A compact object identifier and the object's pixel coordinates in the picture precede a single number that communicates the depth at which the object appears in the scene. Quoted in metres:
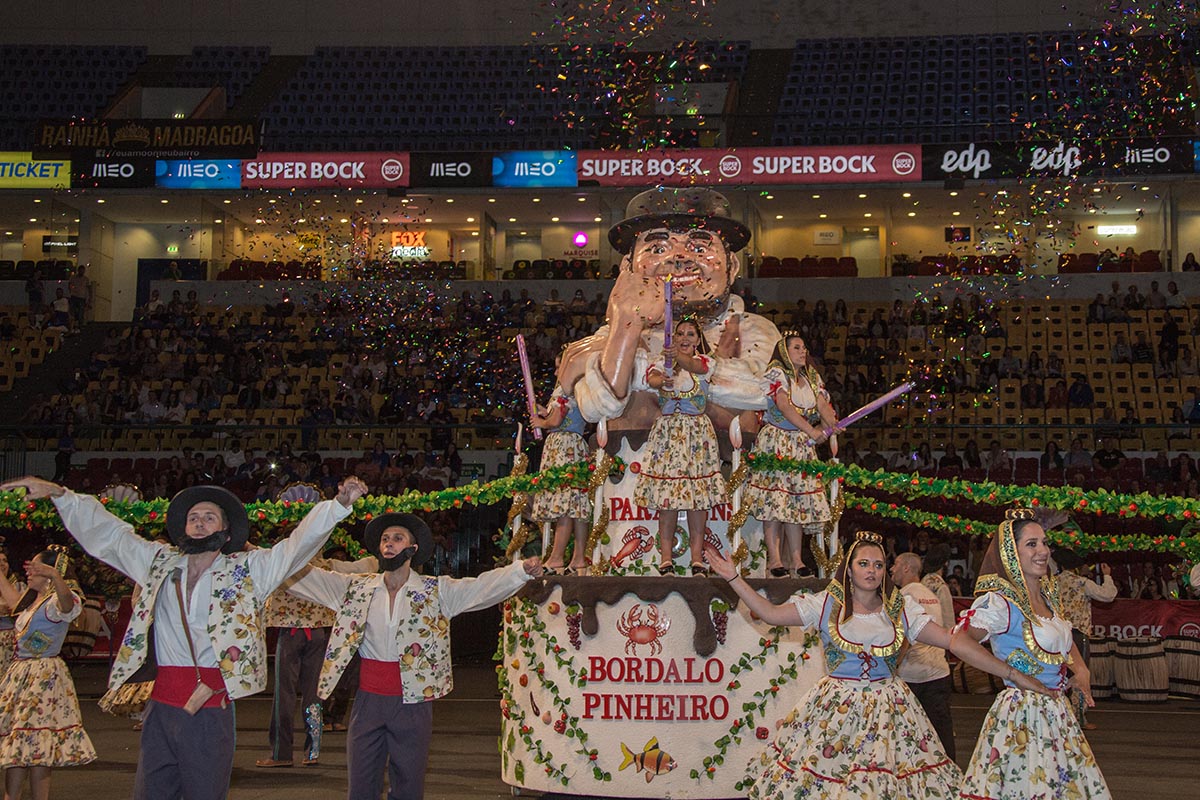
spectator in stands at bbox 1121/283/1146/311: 23.22
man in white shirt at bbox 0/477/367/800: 5.46
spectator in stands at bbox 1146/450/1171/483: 17.64
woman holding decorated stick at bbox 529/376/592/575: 8.78
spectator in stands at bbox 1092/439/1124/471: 18.02
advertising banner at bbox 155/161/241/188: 25.98
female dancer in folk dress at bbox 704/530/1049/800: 5.84
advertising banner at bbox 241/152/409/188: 25.73
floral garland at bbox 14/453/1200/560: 7.18
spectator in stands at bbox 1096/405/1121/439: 18.47
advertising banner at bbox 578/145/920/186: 24.30
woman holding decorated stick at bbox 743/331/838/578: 8.47
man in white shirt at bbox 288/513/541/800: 6.54
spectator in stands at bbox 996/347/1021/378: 21.19
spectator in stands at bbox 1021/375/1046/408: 20.47
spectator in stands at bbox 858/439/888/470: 17.67
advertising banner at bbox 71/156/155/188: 26.27
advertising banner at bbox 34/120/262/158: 26.12
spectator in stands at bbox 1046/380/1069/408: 20.36
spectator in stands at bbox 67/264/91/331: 26.88
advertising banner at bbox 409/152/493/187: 25.83
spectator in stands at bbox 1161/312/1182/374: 21.58
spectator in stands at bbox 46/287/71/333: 26.20
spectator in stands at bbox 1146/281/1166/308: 23.39
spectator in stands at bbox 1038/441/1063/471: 18.23
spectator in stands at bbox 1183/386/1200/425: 19.50
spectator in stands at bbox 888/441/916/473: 18.03
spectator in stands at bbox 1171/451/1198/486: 17.52
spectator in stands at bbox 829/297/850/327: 23.78
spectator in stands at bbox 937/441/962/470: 18.16
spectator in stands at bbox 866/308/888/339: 22.83
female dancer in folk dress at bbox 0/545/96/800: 7.85
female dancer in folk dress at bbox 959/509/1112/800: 5.44
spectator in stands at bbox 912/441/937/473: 18.19
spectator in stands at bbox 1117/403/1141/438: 18.30
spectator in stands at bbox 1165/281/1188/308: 23.62
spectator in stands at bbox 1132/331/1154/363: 21.84
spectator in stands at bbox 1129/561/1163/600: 16.00
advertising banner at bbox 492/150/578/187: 25.41
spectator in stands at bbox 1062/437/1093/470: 18.00
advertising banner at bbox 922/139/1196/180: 22.73
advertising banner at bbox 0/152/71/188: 26.77
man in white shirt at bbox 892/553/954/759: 8.49
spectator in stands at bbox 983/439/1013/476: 18.03
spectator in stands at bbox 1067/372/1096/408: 20.28
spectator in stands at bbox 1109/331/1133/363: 22.02
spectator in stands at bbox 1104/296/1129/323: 23.05
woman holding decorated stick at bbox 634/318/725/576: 8.18
